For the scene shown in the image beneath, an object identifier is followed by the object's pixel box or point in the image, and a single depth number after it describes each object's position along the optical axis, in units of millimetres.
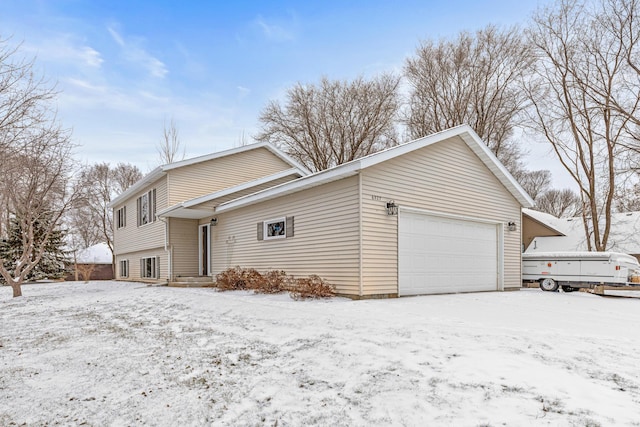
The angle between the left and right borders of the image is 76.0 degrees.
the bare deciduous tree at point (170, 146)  28125
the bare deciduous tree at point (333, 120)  24109
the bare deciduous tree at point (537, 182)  35500
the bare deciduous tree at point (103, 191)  30391
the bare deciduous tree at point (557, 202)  37203
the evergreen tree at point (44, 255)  22020
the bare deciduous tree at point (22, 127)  5680
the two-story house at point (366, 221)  9117
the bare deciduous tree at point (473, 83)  20484
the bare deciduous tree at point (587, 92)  17625
